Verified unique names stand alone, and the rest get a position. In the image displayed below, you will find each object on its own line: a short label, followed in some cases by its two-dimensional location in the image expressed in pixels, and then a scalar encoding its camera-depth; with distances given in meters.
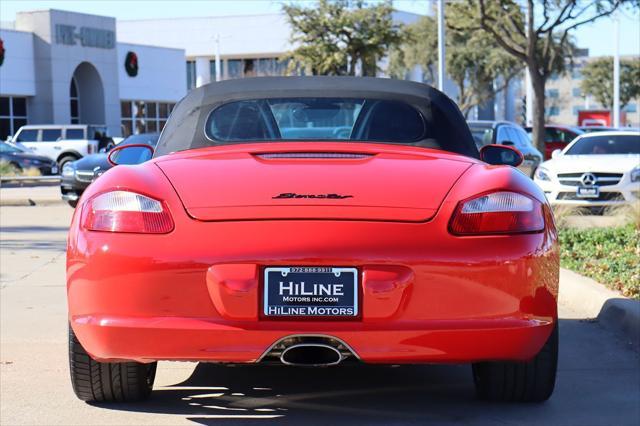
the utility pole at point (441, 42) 30.90
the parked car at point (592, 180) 16.48
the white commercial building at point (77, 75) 48.16
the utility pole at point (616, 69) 55.03
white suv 35.81
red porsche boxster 4.31
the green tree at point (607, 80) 93.94
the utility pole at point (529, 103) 46.65
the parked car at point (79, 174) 18.56
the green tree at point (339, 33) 43.22
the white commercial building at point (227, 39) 81.81
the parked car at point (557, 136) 33.22
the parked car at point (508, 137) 19.78
